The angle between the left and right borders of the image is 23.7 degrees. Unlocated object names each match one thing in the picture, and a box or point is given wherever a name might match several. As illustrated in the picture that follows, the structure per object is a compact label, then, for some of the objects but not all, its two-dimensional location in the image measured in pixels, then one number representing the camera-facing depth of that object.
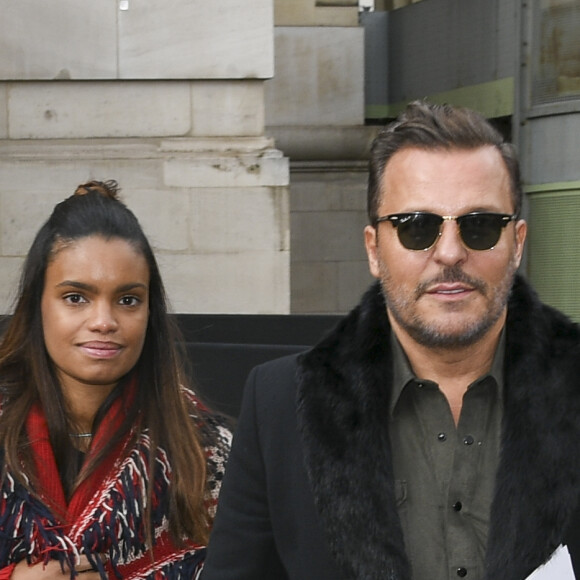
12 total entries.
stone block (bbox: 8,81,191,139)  8.55
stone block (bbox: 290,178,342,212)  12.69
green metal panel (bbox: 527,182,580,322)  10.19
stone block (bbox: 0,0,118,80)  8.47
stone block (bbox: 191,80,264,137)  8.57
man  2.62
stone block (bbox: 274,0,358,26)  13.03
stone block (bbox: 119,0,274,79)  8.54
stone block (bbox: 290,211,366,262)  12.94
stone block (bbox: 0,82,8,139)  8.52
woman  3.71
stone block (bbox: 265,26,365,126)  12.98
